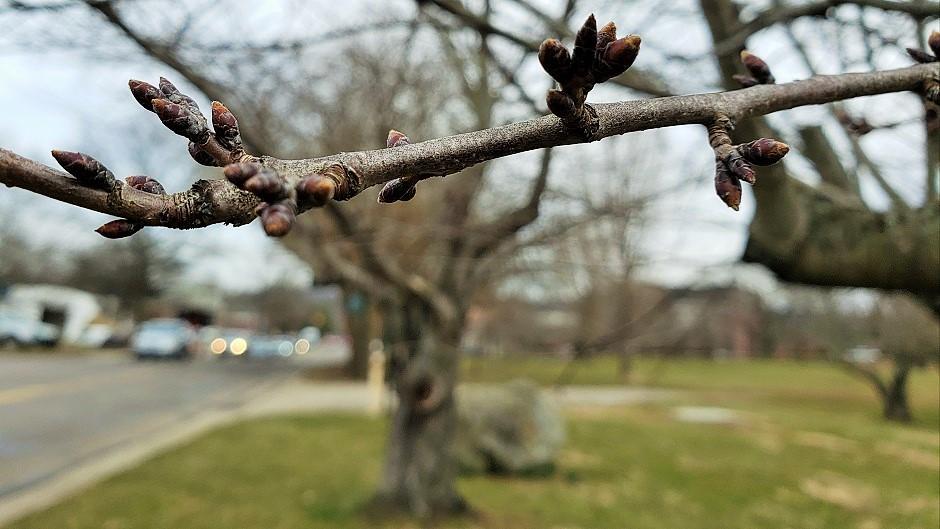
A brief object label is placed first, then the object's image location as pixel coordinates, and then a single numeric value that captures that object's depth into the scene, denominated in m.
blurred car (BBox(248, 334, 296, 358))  40.81
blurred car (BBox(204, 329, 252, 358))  38.06
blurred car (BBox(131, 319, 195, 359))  28.22
